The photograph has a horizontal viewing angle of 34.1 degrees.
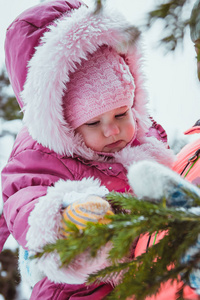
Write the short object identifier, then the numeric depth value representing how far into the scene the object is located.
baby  1.07
